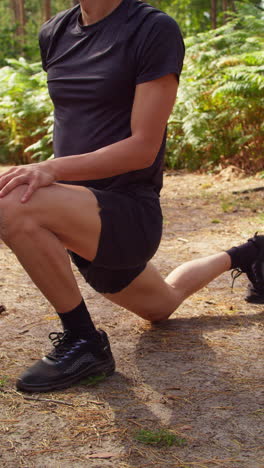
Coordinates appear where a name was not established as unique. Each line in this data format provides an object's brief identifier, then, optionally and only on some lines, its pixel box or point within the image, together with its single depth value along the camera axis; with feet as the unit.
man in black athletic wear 8.10
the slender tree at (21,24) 70.30
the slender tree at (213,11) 69.78
